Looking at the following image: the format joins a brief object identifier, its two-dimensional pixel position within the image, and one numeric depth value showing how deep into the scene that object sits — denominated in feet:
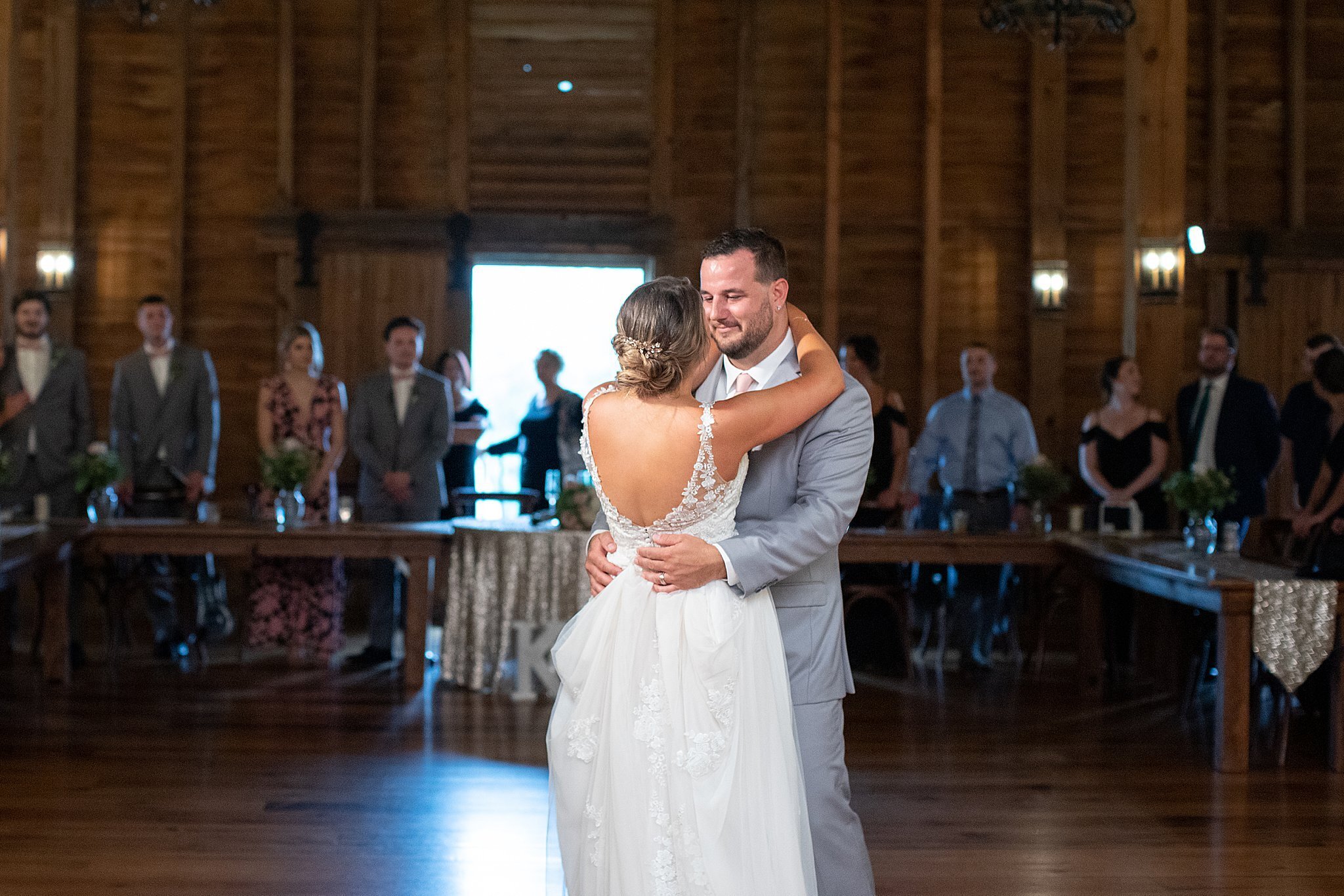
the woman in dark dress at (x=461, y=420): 28.66
